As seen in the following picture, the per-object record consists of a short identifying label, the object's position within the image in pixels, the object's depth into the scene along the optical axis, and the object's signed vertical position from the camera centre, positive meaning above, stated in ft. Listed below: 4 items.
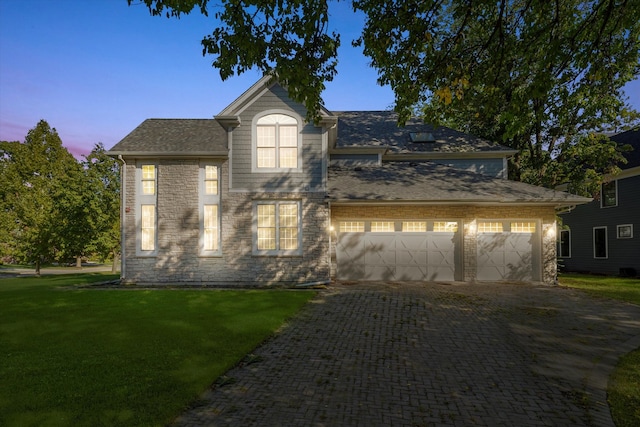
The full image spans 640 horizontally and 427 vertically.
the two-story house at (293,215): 49.83 +2.18
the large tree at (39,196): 86.33 +9.89
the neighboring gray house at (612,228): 69.62 +0.72
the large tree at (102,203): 84.17 +6.39
